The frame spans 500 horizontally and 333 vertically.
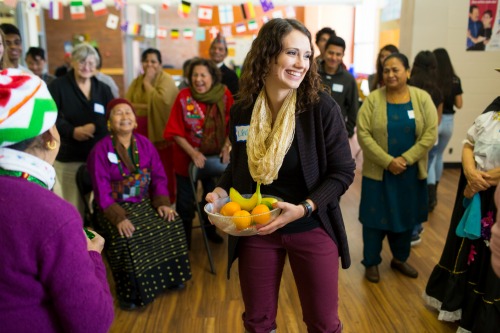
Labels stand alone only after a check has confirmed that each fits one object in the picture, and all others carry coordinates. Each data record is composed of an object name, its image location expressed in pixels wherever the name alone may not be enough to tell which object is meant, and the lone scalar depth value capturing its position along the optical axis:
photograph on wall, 2.49
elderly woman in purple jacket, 2.65
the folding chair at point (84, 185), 3.05
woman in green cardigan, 2.75
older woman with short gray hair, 3.09
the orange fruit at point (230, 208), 1.45
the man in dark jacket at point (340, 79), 3.62
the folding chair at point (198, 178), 3.12
